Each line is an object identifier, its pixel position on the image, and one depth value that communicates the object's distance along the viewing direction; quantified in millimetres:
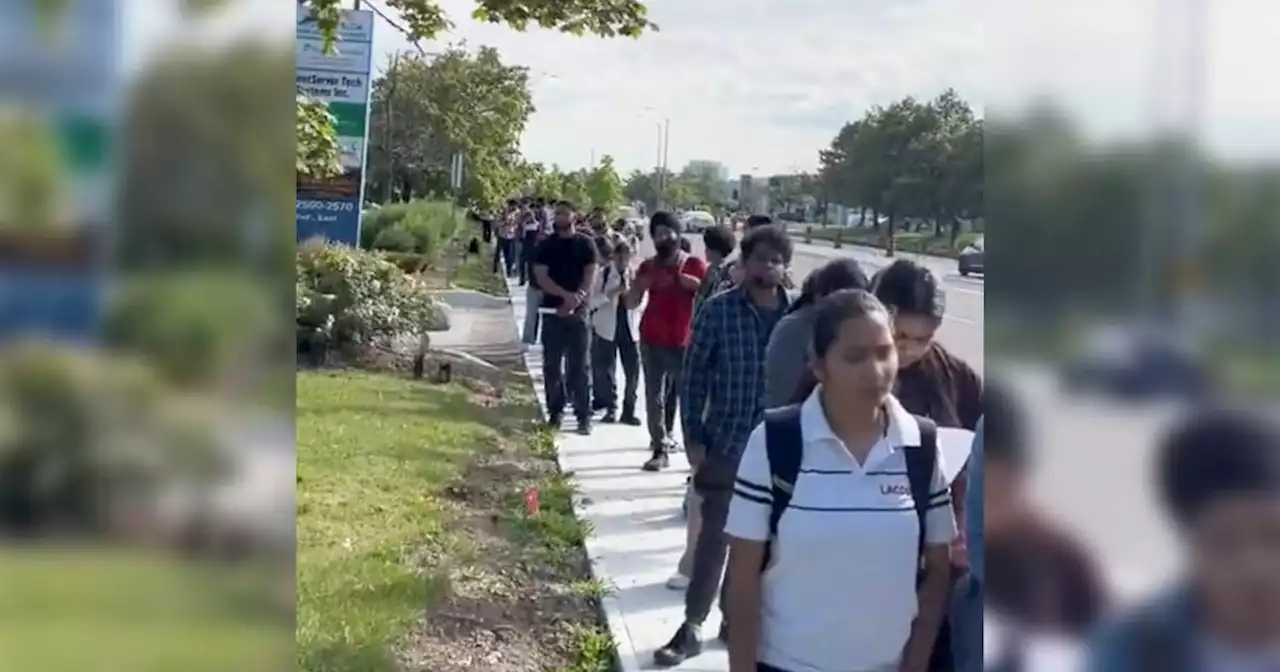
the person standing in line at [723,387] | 4148
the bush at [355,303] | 8750
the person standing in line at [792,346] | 3346
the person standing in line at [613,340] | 8156
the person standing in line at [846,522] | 2250
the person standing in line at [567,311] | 7840
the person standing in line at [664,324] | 6676
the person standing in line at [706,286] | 4720
